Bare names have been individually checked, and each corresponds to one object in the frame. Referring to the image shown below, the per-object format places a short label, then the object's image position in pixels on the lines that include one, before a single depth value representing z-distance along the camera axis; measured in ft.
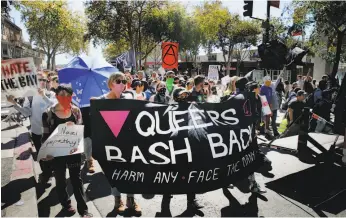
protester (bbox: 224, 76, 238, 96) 22.49
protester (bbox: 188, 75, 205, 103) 19.69
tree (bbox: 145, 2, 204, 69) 100.48
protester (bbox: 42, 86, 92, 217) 12.84
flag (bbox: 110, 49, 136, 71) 56.34
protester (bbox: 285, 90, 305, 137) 25.91
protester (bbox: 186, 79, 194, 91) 26.45
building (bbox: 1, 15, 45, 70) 203.87
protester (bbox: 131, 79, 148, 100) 21.46
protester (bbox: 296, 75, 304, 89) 53.84
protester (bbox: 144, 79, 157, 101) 34.42
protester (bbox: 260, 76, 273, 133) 29.89
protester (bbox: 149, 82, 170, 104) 22.50
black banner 11.51
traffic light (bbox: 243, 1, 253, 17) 40.29
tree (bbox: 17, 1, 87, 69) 127.34
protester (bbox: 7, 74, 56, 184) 17.58
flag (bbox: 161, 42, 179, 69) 30.99
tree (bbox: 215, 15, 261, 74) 121.49
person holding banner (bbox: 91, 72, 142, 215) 13.43
